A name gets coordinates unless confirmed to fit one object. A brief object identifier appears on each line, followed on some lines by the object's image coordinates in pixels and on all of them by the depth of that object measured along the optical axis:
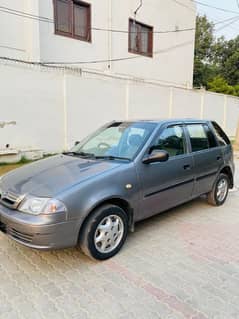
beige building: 9.91
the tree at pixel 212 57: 30.28
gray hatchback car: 2.60
